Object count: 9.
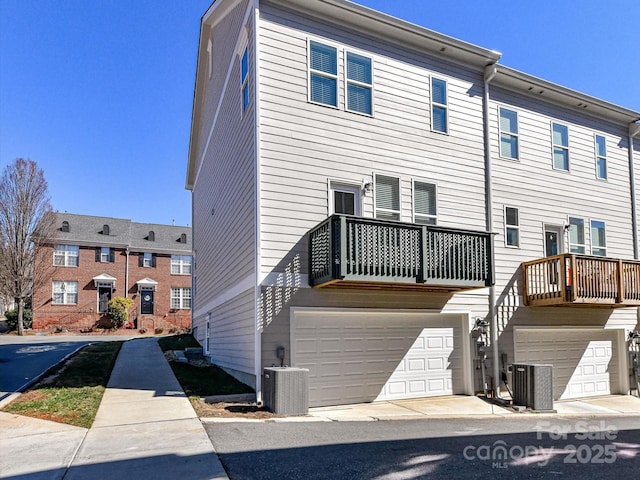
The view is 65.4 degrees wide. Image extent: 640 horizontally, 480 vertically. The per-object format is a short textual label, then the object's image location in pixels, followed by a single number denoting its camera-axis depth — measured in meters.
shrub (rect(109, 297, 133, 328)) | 33.62
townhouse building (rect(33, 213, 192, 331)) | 33.44
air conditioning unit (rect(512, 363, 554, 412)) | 10.59
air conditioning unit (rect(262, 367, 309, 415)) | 8.52
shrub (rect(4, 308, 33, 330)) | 31.89
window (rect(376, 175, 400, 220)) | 11.20
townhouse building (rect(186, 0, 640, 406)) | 10.02
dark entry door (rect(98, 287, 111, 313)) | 35.00
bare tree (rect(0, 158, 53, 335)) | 31.33
